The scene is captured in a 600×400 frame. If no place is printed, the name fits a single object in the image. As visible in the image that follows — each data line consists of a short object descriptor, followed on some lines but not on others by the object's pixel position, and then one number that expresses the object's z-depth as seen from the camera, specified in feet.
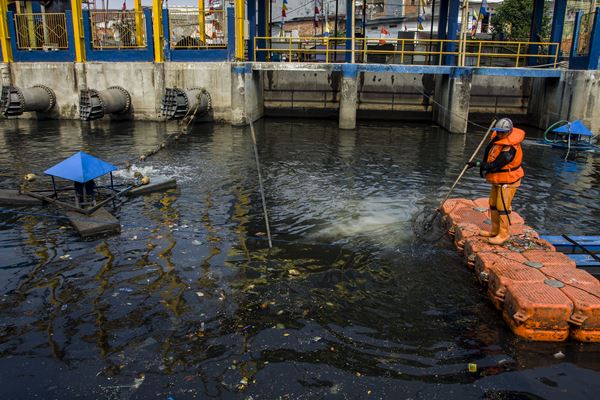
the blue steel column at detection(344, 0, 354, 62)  71.28
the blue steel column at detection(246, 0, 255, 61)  81.10
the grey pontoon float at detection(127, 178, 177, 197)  39.83
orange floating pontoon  19.99
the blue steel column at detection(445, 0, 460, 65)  73.00
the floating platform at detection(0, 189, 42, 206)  36.88
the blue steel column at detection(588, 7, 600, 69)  65.85
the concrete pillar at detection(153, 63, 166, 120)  78.59
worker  25.90
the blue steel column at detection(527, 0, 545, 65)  81.10
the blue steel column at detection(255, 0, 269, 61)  90.99
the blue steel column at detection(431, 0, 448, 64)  87.61
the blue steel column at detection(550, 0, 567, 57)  76.84
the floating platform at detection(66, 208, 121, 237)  30.89
